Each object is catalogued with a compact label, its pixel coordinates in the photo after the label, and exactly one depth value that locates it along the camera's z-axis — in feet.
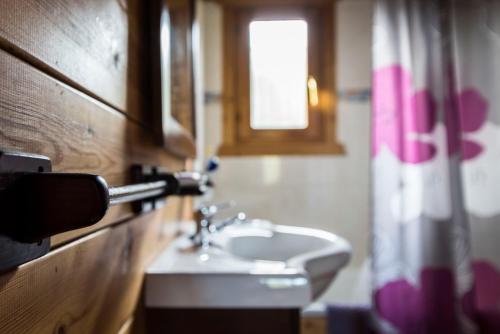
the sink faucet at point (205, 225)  3.75
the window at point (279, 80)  6.73
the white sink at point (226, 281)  2.60
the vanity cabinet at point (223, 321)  2.71
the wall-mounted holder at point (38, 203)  1.00
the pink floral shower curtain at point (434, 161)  5.93
